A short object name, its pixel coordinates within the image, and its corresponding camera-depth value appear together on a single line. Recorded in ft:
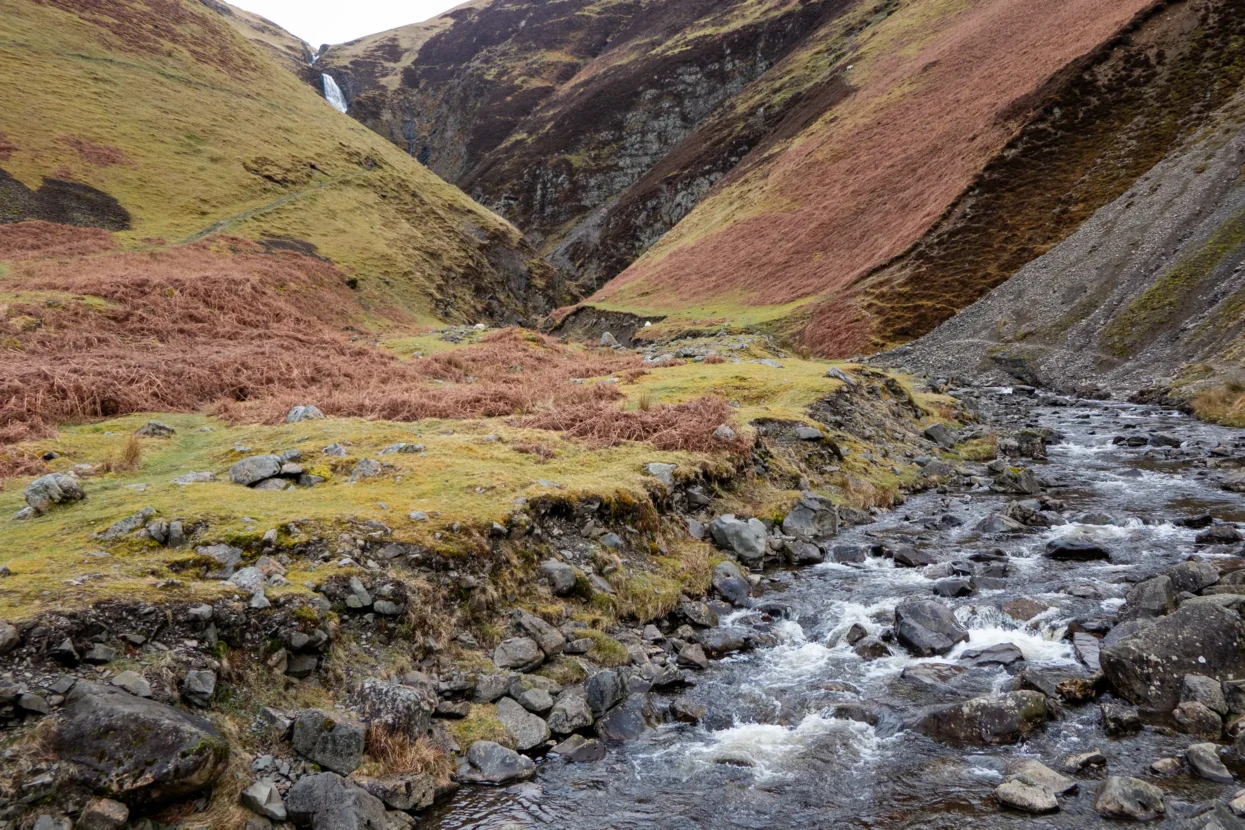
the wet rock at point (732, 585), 42.98
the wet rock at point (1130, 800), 22.15
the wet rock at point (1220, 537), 43.91
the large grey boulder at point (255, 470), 43.12
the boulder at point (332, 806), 23.04
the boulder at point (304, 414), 60.23
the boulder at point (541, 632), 34.78
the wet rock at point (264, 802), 22.80
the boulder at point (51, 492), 36.09
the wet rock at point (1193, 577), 35.06
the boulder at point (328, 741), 25.49
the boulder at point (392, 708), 27.48
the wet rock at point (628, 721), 29.86
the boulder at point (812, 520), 53.47
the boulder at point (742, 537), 48.96
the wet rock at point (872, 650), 35.19
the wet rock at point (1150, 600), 34.30
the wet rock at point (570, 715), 29.99
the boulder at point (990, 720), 27.48
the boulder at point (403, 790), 24.76
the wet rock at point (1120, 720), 26.66
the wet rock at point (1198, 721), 25.66
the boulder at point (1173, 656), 27.99
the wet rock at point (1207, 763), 23.20
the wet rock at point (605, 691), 31.35
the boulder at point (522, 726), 28.99
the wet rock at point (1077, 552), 44.70
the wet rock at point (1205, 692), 26.40
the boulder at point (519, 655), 33.27
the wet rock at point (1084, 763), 24.80
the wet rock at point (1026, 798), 23.08
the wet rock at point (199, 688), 25.22
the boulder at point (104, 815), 20.22
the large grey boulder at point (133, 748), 21.11
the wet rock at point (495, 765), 26.84
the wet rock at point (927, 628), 34.96
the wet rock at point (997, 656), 33.12
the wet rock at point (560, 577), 39.19
